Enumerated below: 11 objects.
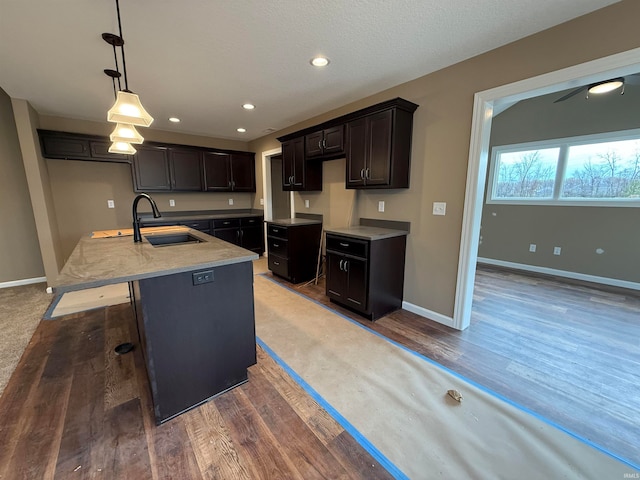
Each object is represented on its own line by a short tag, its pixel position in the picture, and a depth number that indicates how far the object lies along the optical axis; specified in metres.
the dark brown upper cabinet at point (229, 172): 5.05
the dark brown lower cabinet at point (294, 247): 3.82
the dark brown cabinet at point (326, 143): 3.17
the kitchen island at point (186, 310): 1.40
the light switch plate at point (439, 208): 2.57
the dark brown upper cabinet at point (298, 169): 3.82
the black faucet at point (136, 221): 2.14
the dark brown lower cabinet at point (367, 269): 2.64
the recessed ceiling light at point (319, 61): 2.29
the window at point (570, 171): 3.61
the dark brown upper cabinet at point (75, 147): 3.62
